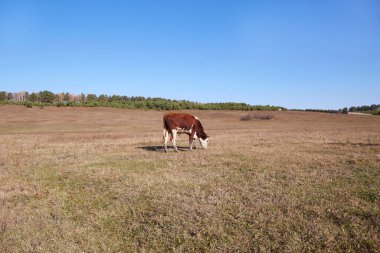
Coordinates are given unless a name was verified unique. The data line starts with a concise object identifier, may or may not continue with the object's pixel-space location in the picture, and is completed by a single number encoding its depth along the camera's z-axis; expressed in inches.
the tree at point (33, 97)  2817.4
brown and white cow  758.5
